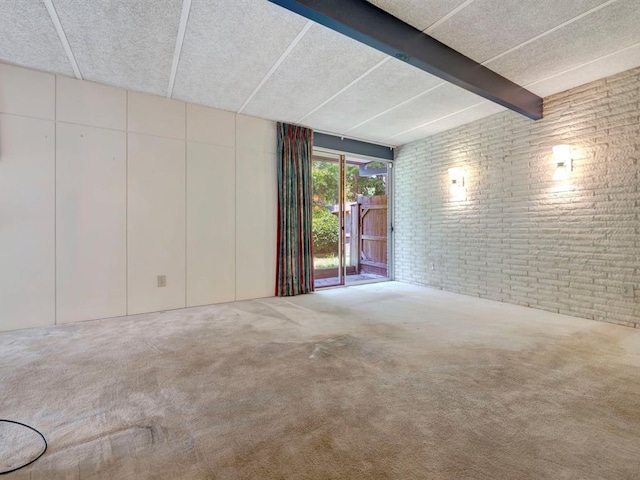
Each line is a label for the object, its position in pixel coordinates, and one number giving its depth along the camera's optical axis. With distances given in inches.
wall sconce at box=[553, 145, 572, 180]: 139.6
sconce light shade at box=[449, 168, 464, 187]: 187.9
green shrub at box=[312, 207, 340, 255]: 253.8
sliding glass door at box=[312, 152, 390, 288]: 218.7
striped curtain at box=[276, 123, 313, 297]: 181.2
